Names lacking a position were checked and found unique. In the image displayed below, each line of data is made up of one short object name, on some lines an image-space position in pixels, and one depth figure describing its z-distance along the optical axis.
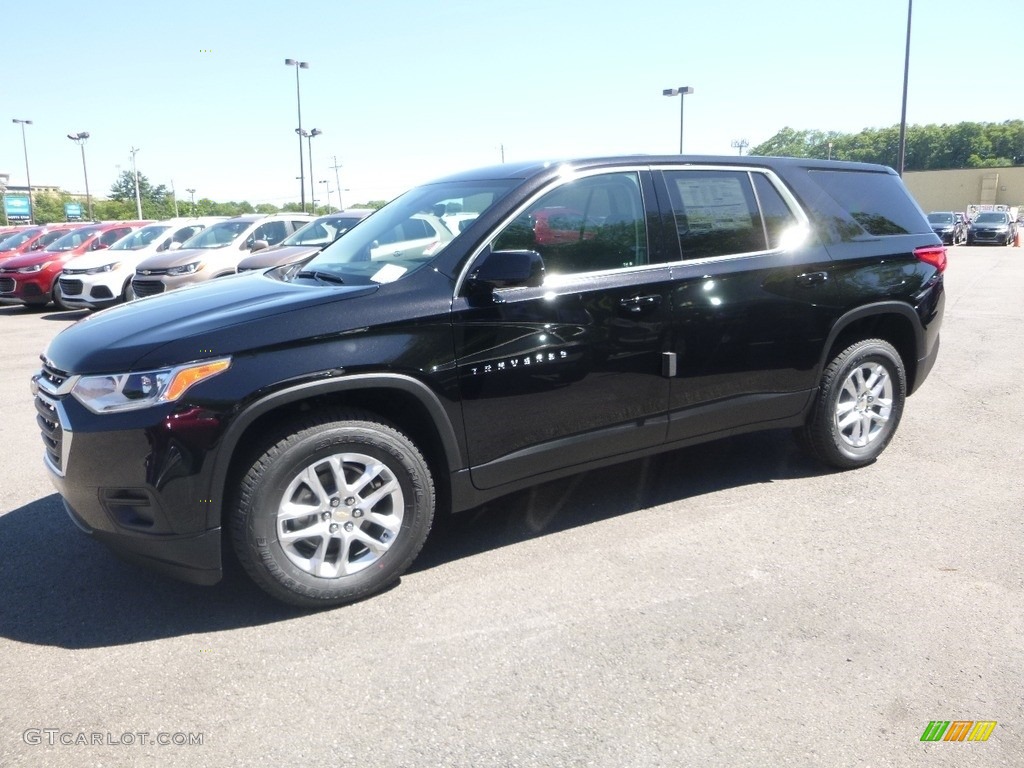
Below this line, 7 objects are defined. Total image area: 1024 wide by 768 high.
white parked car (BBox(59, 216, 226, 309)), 14.65
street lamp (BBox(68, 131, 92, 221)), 66.88
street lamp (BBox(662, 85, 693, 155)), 39.66
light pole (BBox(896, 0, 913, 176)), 31.08
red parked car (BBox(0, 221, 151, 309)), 15.87
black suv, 3.14
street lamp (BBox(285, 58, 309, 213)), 39.97
